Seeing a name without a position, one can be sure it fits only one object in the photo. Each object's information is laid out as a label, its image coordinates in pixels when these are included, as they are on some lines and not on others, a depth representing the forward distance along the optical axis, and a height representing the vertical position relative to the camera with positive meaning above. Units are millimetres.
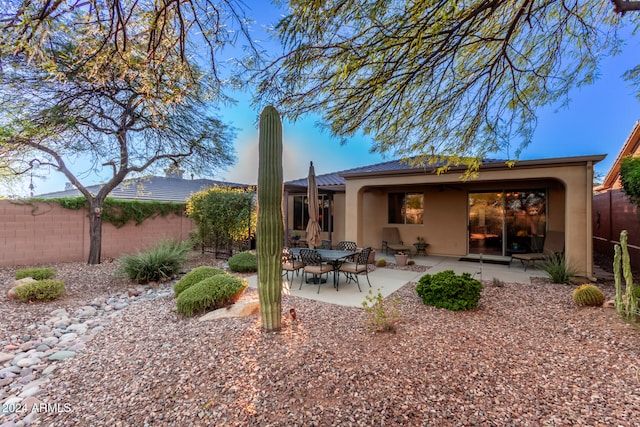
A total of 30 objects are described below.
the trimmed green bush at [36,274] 6293 -1293
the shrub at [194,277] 5449 -1197
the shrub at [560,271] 6469 -1266
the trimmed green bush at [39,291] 5375 -1443
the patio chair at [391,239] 11227 -911
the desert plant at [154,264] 6996 -1218
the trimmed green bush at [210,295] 4535 -1290
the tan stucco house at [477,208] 6926 +305
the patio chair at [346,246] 7910 -836
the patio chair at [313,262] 6099 -1020
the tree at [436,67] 3395 +2144
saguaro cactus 3604 -210
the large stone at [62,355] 3584 -1773
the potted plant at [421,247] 10852 -1170
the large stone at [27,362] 3484 -1812
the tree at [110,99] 3188 +2260
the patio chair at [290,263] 6603 -1102
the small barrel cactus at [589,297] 4566 -1297
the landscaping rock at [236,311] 4211 -1441
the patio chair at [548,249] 8219 -983
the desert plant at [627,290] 3504 -921
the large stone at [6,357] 3604 -1812
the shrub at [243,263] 7871 -1307
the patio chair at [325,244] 8711 -882
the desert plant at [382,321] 3717 -1412
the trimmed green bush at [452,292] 4660 -1275
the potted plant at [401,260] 8773 -1351
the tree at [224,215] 9734 +34
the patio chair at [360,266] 6105 -1082
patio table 6129 -887
